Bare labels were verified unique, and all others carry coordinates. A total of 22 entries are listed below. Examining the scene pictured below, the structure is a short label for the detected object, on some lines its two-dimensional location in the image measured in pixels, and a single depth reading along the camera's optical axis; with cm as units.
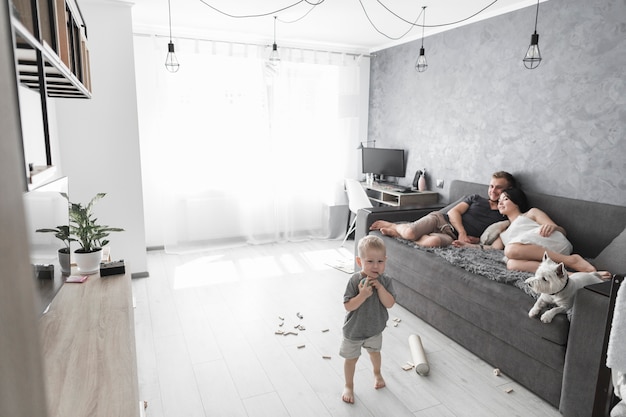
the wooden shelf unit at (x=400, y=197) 475
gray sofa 226
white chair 500
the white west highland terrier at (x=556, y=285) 217
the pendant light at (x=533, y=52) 299
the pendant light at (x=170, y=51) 373
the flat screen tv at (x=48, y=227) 143
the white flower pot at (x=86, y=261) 232
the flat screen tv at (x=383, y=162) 531
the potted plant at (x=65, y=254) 204
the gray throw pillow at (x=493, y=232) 362
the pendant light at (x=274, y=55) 428
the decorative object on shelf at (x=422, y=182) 495
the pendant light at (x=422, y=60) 402
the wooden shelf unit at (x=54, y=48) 102
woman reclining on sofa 294
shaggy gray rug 265
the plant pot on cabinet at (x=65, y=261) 227
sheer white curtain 489
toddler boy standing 213
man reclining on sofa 368
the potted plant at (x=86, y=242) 233
